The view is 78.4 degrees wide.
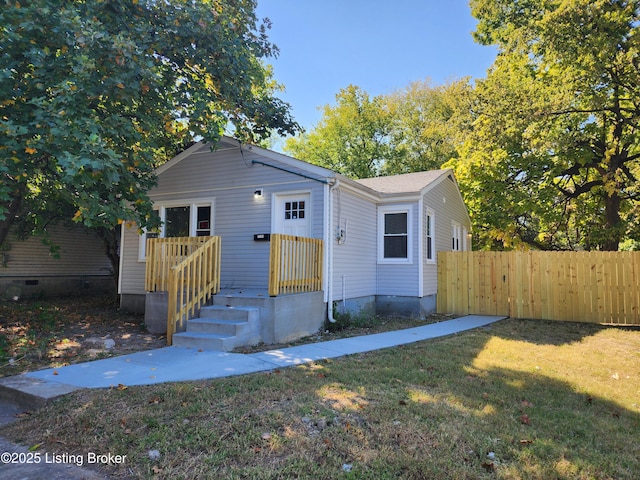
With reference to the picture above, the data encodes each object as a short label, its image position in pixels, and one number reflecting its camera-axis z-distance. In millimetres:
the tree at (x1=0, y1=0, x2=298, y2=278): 5613
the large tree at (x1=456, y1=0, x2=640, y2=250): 10680
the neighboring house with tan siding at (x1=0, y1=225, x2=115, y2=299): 12969
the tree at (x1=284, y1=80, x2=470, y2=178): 27219
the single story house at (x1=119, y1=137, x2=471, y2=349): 7500
